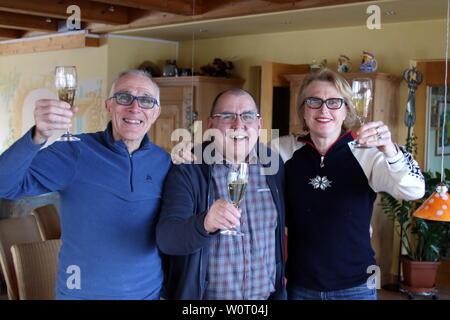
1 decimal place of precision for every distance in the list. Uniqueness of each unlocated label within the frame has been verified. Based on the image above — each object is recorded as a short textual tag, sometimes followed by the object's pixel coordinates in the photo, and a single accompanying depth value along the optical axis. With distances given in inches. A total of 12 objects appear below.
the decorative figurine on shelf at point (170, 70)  295.7
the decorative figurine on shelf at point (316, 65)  243.5
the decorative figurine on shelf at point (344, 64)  236.3
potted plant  217.8
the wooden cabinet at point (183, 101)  279.7
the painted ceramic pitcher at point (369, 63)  228.4
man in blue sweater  76.1
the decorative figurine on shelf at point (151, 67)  301.6
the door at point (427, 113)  236.7
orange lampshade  135.8
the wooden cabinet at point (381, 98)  221.6
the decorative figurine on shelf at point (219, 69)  288.0
